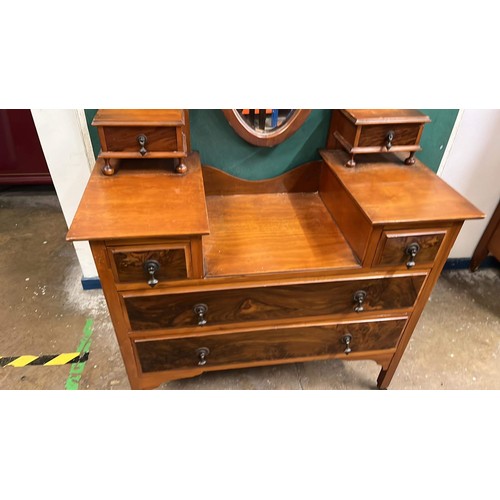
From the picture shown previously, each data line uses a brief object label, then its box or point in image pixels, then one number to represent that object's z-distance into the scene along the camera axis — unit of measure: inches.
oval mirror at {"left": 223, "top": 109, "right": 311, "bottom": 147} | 61.2
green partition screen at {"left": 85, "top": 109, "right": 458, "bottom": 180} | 62.1
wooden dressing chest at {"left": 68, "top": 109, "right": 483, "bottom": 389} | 45.9
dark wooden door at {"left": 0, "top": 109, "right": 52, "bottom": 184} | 112.7
